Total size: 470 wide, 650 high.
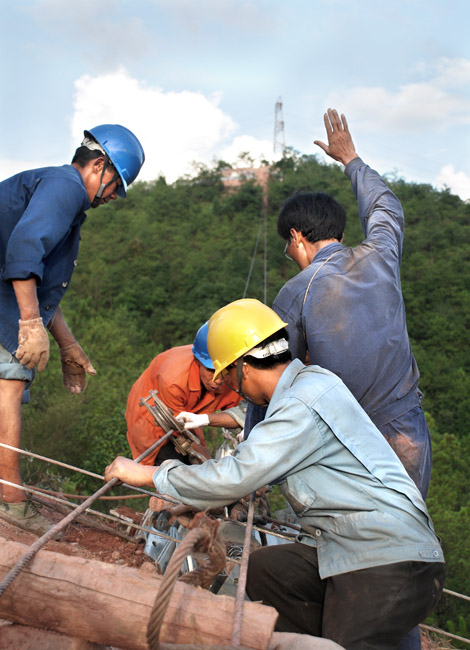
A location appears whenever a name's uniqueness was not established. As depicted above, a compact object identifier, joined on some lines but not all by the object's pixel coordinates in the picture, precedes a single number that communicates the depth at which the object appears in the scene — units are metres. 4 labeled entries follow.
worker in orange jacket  3.80
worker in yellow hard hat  1.88
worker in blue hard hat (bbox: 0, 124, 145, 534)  2.73
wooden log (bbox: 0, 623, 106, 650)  1.46
